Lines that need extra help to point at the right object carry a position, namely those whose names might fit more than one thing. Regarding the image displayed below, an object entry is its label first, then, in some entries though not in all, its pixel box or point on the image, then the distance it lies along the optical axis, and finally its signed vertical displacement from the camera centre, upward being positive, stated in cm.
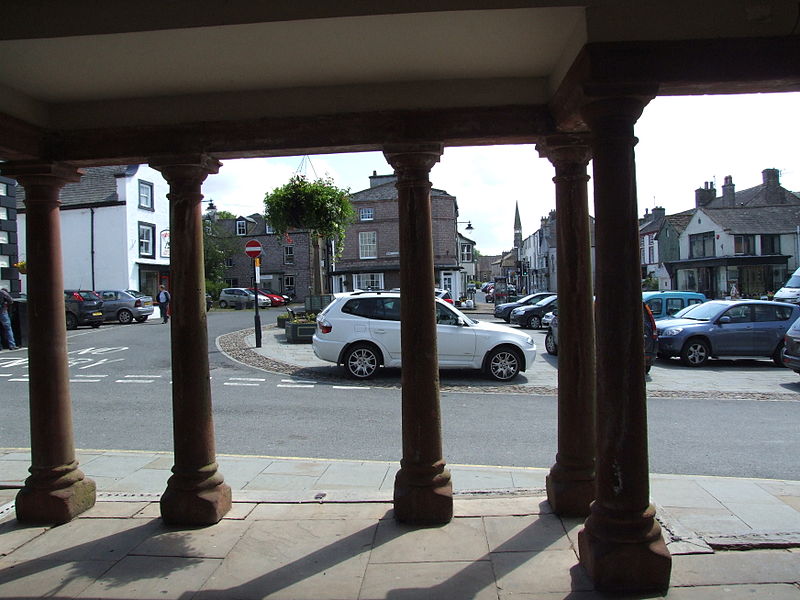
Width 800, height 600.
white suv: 1139 -77
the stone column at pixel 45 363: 467 -40
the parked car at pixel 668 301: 1811 -26
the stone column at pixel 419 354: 443 -39
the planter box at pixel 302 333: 1714 -82
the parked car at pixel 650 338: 1154 -86
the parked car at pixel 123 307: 2525 +9
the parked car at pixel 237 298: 3994 +50
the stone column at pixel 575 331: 453 -26
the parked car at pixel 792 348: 1048 -103
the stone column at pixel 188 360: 454 -40
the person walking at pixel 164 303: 2445 +20
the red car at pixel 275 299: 4228 +40
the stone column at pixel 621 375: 342 -46
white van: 2312 -7
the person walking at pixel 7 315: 1528 -6
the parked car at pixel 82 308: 2312 +8
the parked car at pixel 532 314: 2294 -64
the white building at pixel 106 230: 3381 +448
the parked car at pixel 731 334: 1339 -94
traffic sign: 1769 +165
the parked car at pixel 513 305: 2645 -33
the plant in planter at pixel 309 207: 1884 +304
